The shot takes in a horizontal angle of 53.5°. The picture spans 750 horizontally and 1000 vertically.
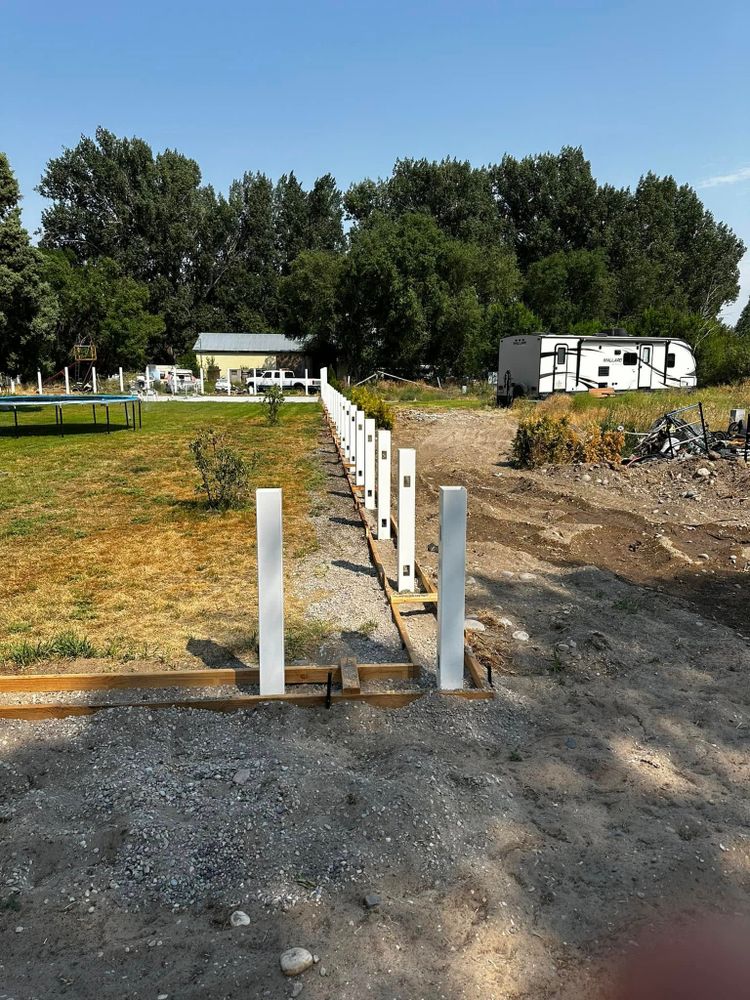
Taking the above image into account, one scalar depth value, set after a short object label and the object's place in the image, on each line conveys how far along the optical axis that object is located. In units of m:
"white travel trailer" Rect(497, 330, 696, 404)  28.41
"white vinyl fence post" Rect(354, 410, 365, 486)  10.34
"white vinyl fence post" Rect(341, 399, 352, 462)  13.45
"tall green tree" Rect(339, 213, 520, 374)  44.50
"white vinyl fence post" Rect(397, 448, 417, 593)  6.39
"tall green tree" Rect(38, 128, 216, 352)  63.72
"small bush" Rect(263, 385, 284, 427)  22.55
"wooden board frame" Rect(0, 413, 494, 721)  4.02
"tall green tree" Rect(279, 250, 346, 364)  48.31
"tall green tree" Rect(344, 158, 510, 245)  62.66
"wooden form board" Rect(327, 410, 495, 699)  4.31
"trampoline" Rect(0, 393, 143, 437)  18.88
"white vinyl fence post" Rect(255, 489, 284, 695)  4.14
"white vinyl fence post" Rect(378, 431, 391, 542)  8.12
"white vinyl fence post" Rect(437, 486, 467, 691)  4.30
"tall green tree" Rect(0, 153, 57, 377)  26.45
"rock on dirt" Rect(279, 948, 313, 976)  2.31
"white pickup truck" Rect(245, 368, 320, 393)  46.78
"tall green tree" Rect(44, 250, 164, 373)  49.97
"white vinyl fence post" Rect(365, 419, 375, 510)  9.48
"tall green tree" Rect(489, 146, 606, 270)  64.38
